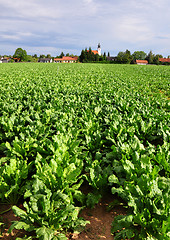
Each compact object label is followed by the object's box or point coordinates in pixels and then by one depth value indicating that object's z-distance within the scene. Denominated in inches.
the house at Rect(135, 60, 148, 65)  4181.1
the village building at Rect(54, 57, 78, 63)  5123.0
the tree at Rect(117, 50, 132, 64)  3399.6
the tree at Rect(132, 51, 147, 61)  5241.1
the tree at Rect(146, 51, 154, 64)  4180.6
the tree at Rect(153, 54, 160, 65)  3771.2
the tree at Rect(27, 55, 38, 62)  4708.7
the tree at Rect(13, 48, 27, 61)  4712.8
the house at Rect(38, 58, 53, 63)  5260.8
